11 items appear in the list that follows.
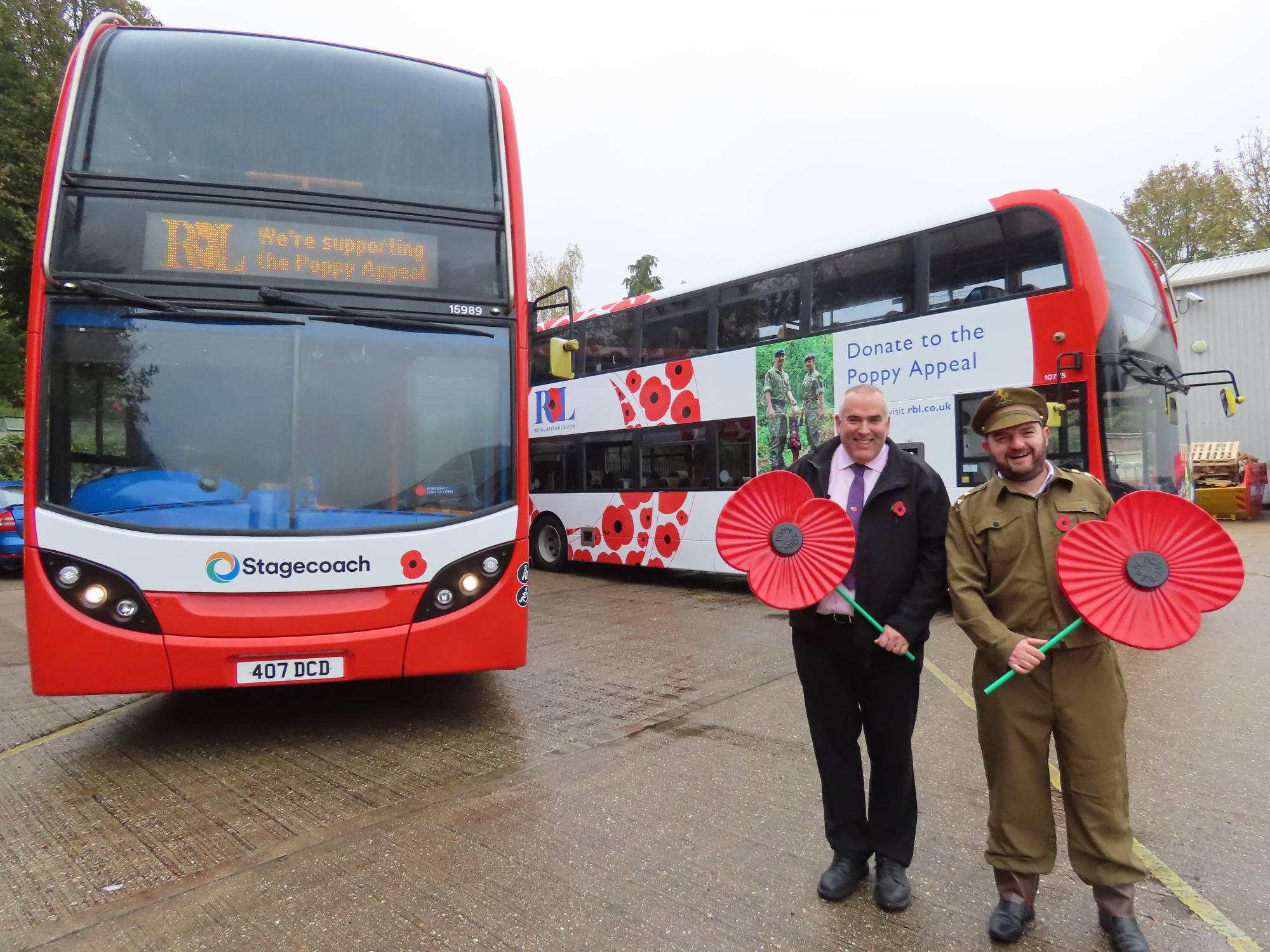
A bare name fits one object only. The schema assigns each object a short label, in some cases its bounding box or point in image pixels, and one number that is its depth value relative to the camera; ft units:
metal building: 69.67
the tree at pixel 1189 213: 99.71
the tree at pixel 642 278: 180.65
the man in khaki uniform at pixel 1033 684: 8.09
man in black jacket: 9.02
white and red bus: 24.67
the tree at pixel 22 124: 64.59
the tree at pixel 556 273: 136.26
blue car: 43.93
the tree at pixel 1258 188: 96.27
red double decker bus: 13.70
